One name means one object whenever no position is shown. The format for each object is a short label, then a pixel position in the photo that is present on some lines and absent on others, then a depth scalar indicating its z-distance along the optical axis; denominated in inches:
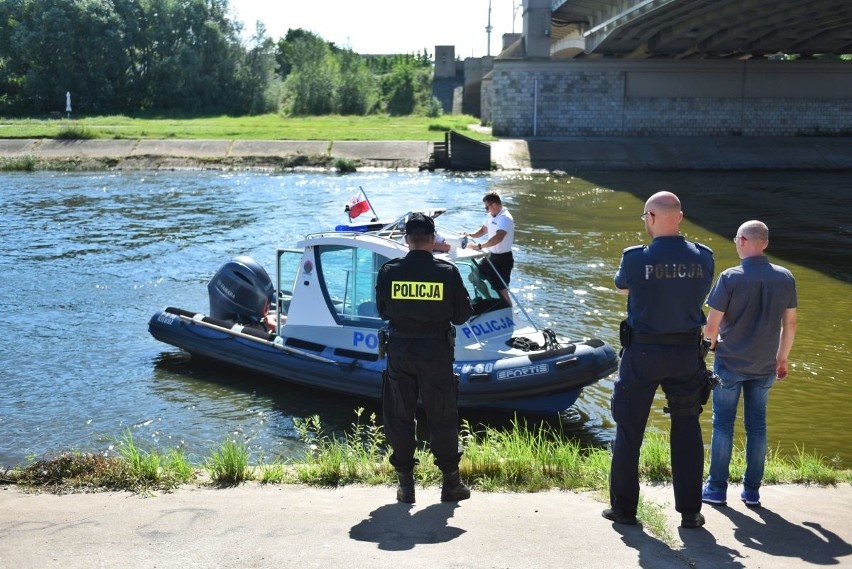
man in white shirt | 457.1
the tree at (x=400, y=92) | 2608.3
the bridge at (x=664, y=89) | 1740.9
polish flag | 460.4
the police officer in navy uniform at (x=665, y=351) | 215.5
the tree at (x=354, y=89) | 2353.6
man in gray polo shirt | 234.4
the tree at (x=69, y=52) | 2285.9
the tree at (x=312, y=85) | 2305.6
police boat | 386.6
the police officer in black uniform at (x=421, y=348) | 242.1
